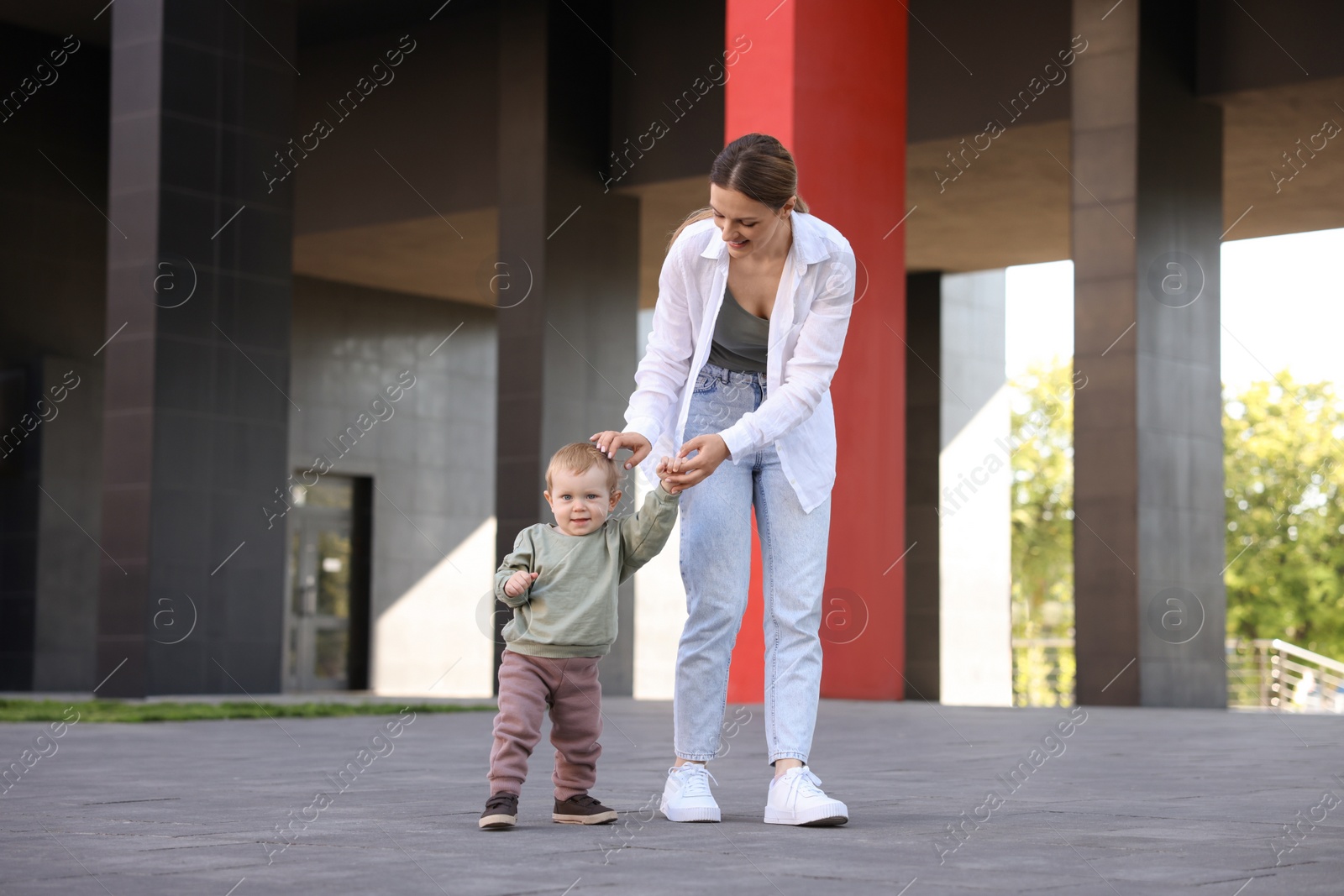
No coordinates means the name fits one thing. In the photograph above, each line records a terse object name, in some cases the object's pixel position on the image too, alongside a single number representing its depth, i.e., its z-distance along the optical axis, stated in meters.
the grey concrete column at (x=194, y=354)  12.05
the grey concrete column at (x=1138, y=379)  12.00
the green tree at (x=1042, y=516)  45.47
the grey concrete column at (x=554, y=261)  14.77
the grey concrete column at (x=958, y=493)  19.97
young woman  3.87
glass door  20.42
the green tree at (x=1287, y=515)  40.75
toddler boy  3.83
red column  10.95
